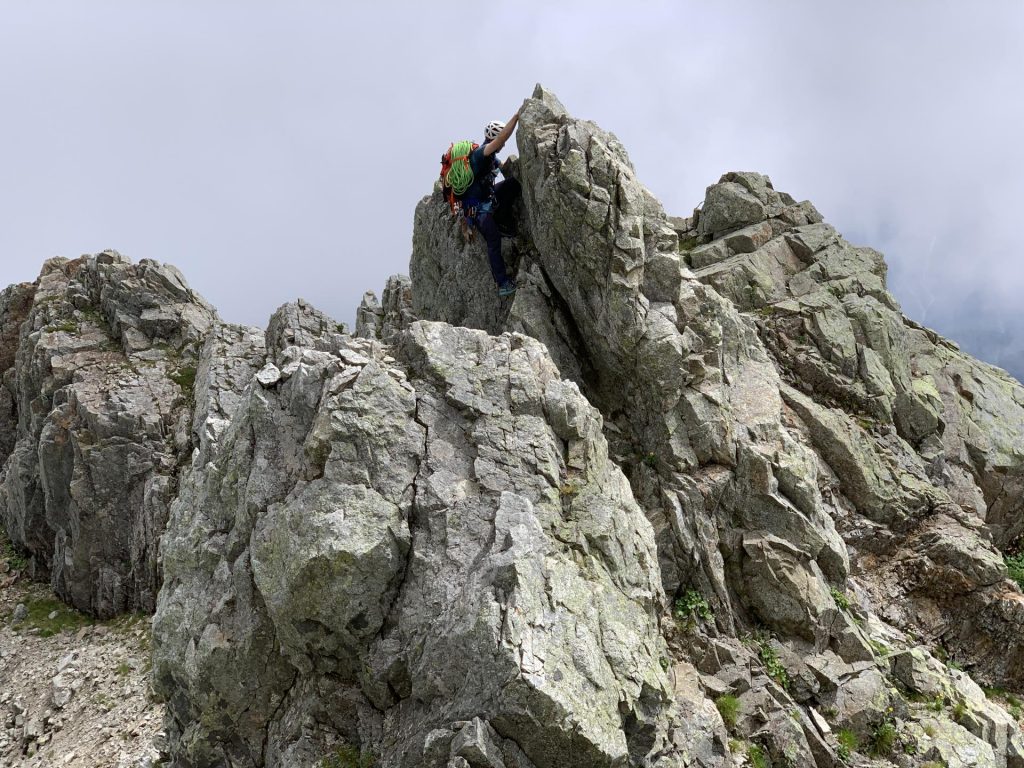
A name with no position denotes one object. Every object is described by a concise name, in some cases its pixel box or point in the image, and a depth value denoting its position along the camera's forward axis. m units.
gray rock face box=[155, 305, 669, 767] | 12.38
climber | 24.88
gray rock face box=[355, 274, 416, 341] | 39.56
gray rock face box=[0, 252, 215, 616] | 37.84
